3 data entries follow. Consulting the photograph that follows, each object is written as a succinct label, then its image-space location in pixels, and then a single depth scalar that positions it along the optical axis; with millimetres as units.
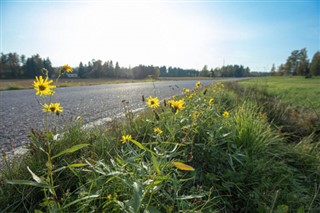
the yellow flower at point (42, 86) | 1036
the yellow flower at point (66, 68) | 1324
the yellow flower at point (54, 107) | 1302
